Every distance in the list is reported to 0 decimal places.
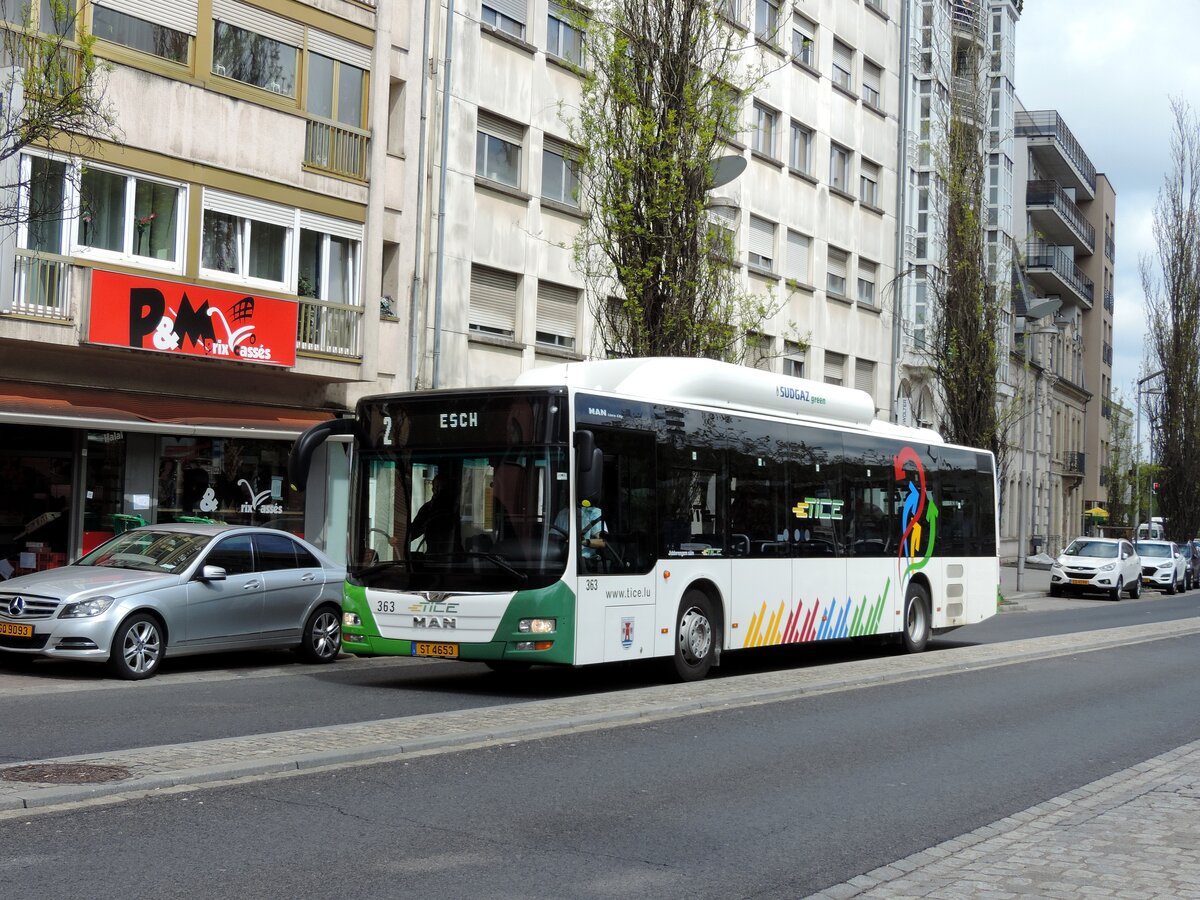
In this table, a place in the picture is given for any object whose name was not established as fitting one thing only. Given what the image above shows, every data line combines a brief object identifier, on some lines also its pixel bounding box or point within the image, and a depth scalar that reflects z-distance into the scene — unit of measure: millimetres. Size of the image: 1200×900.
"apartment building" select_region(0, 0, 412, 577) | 21172
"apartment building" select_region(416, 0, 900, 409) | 29719
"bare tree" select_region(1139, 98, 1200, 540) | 64750
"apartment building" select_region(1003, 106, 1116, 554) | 78000
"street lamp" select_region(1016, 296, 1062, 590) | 39388
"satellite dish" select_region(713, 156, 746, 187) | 23875
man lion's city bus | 13750
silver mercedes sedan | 14344
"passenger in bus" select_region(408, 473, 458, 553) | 13992
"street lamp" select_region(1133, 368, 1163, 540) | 75188
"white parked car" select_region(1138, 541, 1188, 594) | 49062
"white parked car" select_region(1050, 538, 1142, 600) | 42781
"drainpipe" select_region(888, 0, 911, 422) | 48875
